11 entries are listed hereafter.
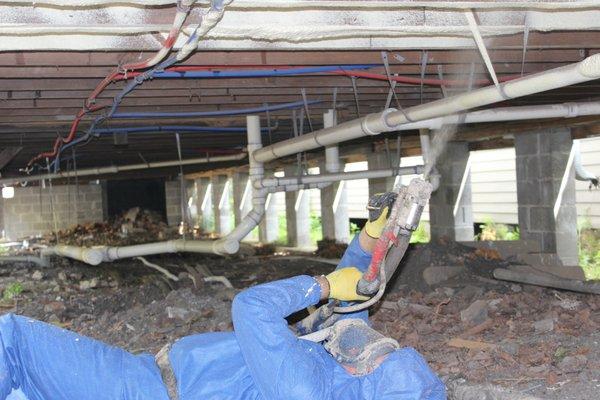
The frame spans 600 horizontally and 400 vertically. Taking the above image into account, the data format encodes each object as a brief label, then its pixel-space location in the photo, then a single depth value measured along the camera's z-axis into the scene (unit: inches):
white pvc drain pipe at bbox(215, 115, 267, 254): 257.1
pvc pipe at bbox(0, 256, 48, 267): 432.1
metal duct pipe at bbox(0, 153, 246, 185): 391.2
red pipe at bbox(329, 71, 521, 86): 179.3
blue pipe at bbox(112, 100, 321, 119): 233.8
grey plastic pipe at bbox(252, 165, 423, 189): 260.4
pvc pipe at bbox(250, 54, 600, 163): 115.1
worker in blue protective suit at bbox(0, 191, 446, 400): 103.0
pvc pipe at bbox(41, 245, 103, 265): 296.7
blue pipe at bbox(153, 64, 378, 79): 174.6
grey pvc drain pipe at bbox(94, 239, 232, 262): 281.0
